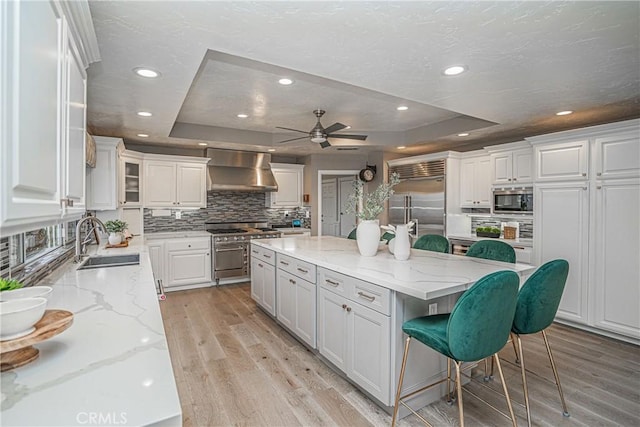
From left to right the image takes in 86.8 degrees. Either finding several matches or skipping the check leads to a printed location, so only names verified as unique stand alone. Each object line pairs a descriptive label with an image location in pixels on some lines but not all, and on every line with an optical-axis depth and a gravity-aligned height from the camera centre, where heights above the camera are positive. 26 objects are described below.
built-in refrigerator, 5.21 +0.22
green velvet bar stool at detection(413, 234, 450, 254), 3.43 -0.34
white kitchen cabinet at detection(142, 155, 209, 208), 5.15 +0.47
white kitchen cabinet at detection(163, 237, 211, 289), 5.06 -0.77
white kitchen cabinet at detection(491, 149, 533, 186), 4.29 +0.59
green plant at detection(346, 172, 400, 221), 2.91 +0.07
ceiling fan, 3.88 +0.90
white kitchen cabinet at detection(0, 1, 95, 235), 0.78 +0.27
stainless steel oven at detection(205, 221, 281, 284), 5.35 -0.65
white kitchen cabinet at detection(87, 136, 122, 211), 3.85 +0.39
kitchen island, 2.08 -0.66
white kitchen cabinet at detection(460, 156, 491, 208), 4.87 +0.44
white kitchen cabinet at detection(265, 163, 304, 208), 6.32 +0.47
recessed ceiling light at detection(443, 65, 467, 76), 2.32 +0.99
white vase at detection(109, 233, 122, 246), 3.64 -0.30
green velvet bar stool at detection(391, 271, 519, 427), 1.61 -0.55
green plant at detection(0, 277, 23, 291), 1.19 -0.27
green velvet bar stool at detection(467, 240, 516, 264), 2.79 -0.34
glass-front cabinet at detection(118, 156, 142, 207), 4.53 +0.41
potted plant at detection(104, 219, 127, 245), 3.68 -0.21
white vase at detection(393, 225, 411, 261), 2.77 -0.27
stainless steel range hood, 5.57 +0.68
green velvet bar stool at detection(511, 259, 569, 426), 1.95 -0.52
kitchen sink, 2.90 -0.45
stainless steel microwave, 4.30 +0.14
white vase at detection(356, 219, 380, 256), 2.97 -0.23
